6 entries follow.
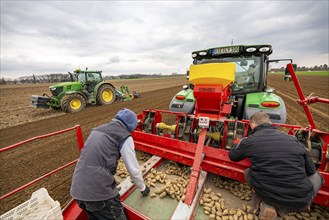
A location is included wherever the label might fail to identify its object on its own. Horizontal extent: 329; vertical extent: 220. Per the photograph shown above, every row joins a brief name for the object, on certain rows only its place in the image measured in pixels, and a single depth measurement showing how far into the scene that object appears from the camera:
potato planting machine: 2.08
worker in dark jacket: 1.67
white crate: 1.75
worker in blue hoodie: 1.58
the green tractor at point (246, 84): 3.12
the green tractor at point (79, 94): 8.14
